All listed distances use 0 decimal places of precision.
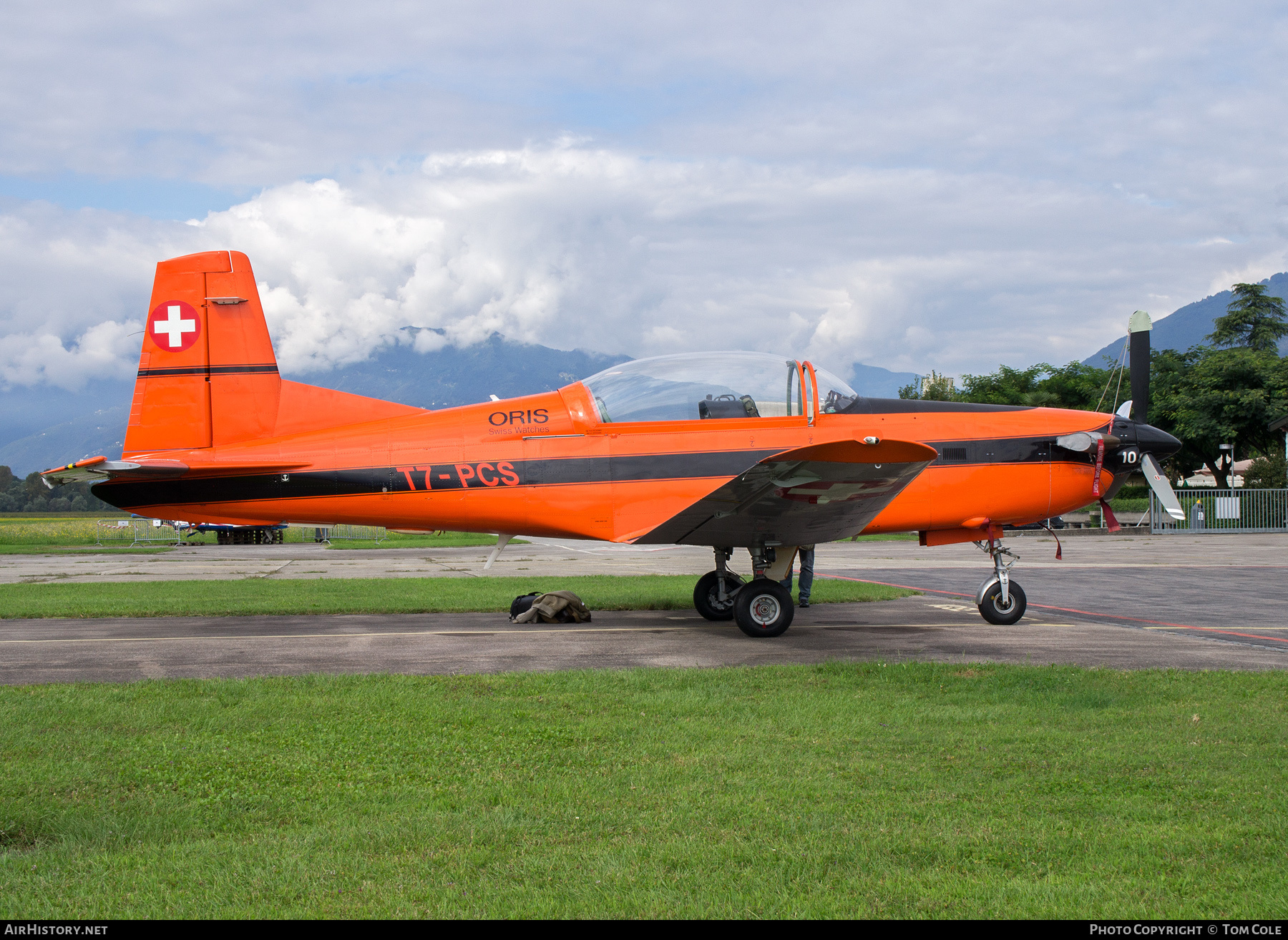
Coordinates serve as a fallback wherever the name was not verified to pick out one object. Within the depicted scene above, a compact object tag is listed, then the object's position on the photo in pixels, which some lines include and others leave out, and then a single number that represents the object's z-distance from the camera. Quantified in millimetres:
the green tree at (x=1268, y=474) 41281
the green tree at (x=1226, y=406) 47438
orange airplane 9859
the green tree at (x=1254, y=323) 63531
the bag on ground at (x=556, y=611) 11250
